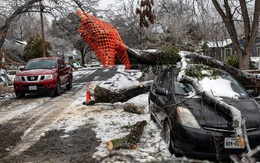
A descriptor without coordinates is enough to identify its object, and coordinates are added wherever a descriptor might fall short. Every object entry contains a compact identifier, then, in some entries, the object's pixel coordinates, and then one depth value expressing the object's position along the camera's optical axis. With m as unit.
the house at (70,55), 60.48
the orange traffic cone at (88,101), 9.05
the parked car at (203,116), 3.84
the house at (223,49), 33.94
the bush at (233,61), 15.79
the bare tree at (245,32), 9.70
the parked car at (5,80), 15.98
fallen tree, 7.47
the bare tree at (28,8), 12.94
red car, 11.02
